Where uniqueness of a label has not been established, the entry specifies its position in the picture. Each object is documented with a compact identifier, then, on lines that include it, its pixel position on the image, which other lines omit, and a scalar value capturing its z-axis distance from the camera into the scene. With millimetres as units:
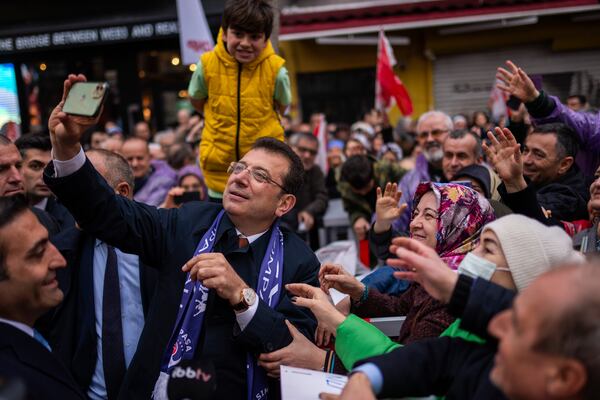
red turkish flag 9039
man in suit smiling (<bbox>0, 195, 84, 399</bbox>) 2109
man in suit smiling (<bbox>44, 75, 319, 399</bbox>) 2641
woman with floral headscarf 2590
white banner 7332
